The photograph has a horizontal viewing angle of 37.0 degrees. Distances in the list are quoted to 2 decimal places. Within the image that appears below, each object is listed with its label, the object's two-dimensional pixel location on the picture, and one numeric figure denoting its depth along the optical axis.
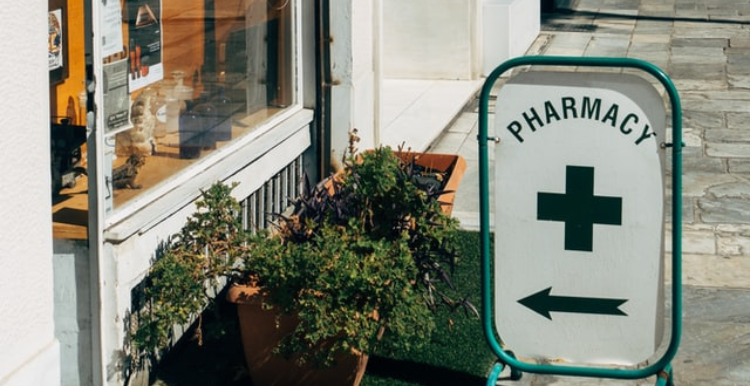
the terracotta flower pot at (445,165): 5.76
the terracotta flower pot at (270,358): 4.58
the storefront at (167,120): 4.35
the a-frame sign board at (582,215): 4.21
